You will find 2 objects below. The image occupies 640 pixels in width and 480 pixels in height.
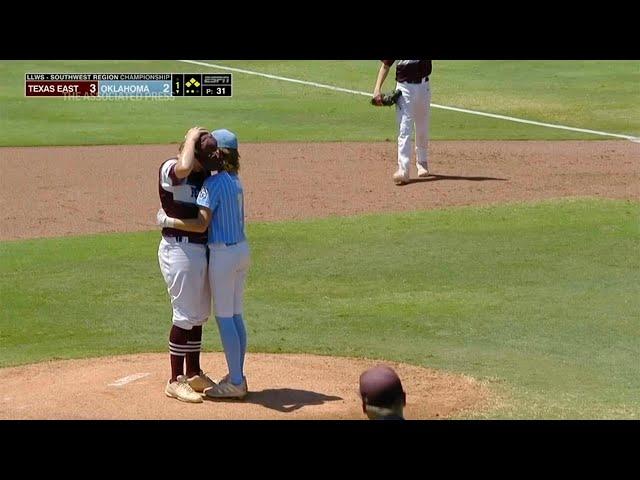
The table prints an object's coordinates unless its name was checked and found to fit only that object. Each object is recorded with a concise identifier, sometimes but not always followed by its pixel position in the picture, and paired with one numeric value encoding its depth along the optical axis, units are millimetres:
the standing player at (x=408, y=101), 34937
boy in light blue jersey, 17406
